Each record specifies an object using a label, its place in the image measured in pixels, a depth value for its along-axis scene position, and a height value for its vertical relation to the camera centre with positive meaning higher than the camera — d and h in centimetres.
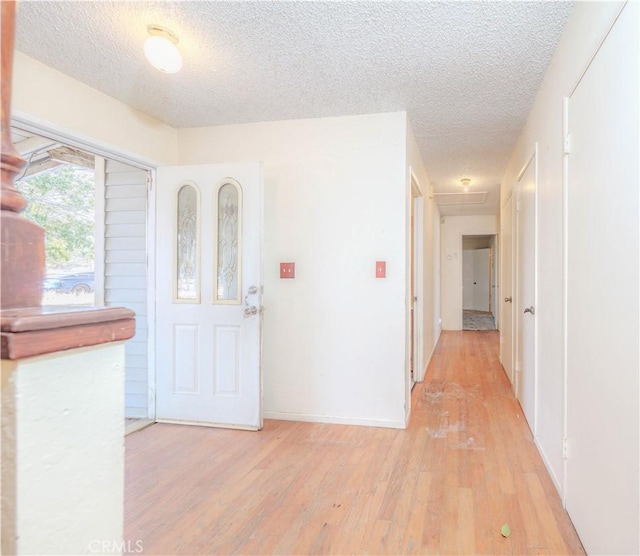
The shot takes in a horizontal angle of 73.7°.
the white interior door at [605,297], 129 -6
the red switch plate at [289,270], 335 +6
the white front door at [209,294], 315 -13
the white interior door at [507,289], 438 -12
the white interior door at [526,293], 302 -11
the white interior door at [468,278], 1195 +2
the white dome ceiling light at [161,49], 208 +112
